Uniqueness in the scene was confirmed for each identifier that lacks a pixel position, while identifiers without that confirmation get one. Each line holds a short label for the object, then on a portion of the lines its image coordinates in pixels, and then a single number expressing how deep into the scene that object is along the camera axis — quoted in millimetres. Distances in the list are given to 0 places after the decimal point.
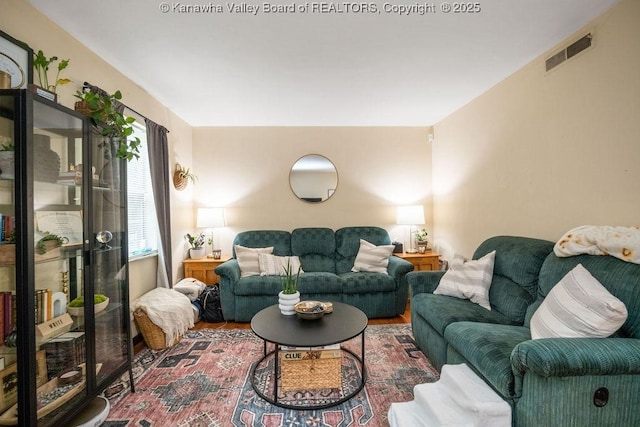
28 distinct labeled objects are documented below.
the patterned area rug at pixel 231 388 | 1755
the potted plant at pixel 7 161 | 1375
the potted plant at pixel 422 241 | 4020
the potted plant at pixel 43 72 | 1647
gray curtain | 3018
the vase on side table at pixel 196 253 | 3803
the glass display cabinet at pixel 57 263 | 1349
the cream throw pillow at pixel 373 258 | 3598
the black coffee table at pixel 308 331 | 1820
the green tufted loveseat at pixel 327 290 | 3227
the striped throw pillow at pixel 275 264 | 3450
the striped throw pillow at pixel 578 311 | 1408
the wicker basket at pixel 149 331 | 2572
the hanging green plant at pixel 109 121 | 1784
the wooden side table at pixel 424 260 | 3812
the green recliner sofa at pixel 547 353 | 1280
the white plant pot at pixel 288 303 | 2238
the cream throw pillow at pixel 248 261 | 3447
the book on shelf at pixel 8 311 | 1396
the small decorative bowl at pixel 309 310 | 2117
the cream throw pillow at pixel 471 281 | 2363
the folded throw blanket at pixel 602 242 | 1569
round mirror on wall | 4230
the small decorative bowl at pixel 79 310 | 1699
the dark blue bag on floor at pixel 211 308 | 3287
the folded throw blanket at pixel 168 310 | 2607
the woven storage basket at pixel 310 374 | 1952
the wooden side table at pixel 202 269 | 3662
